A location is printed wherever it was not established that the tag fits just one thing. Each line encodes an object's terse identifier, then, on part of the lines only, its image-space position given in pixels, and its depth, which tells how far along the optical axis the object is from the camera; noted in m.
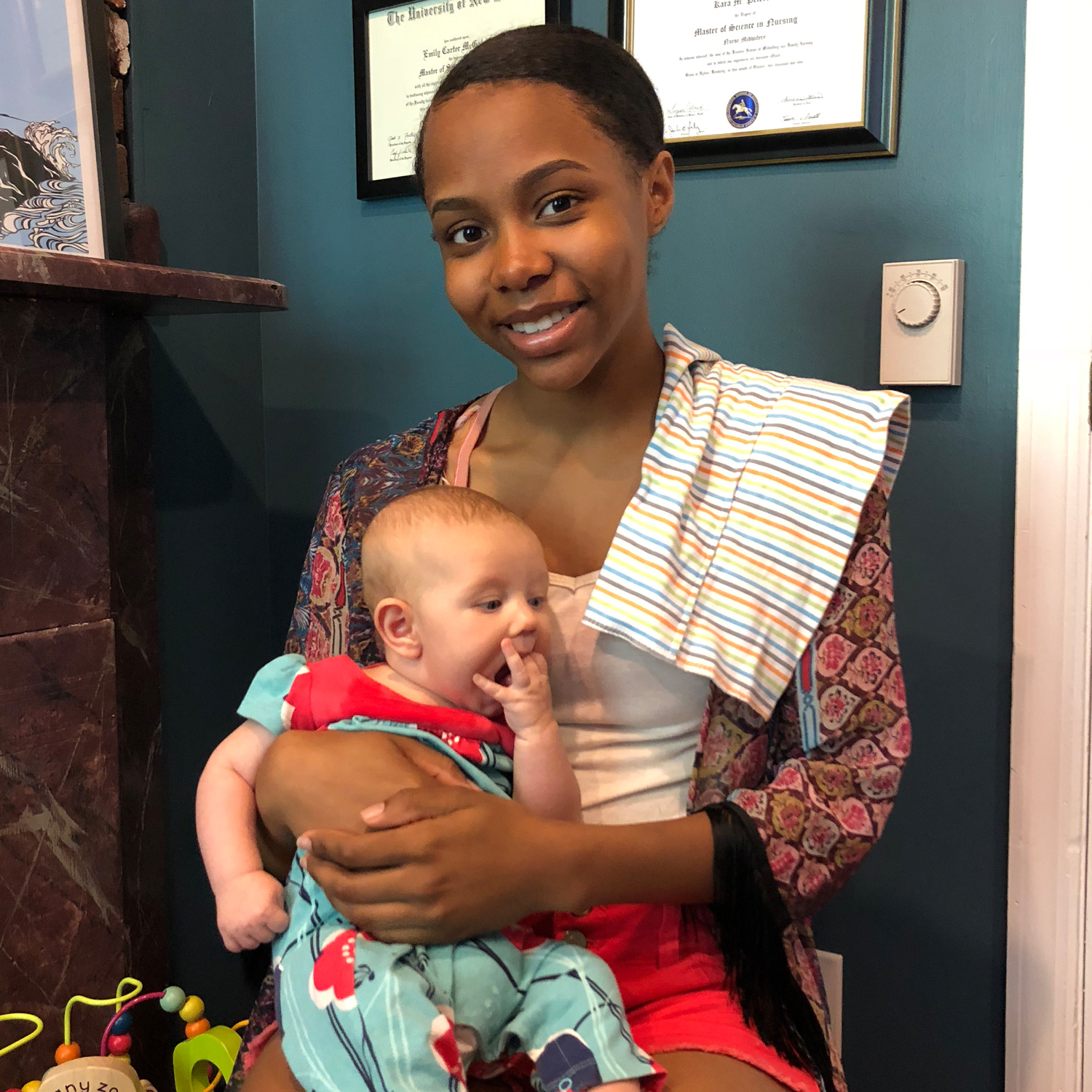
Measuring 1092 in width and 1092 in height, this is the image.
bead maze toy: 1.15
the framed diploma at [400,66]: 1.61
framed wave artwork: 1.25
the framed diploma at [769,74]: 1.30
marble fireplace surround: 1.31
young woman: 0.92
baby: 0.79
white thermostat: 1.28
